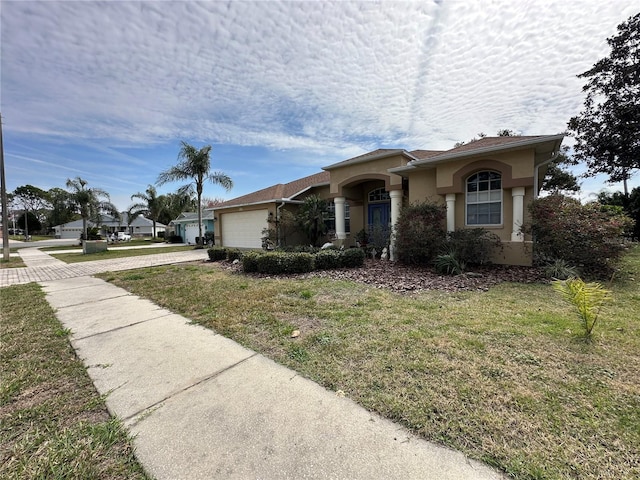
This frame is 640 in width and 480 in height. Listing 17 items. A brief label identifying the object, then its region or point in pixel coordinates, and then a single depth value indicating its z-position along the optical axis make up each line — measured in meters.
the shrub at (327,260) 9.12
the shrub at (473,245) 8.16
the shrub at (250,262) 8.73
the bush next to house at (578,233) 6.64
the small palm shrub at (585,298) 3.34
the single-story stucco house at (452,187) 8.29
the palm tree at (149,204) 32.78
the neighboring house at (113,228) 50.22
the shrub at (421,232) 8.80
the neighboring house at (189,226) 26.09
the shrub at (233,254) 11.13
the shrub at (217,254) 12.20
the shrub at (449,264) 7.84
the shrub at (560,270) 6.62
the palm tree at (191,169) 19.44
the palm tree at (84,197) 24.61
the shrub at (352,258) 9.45
